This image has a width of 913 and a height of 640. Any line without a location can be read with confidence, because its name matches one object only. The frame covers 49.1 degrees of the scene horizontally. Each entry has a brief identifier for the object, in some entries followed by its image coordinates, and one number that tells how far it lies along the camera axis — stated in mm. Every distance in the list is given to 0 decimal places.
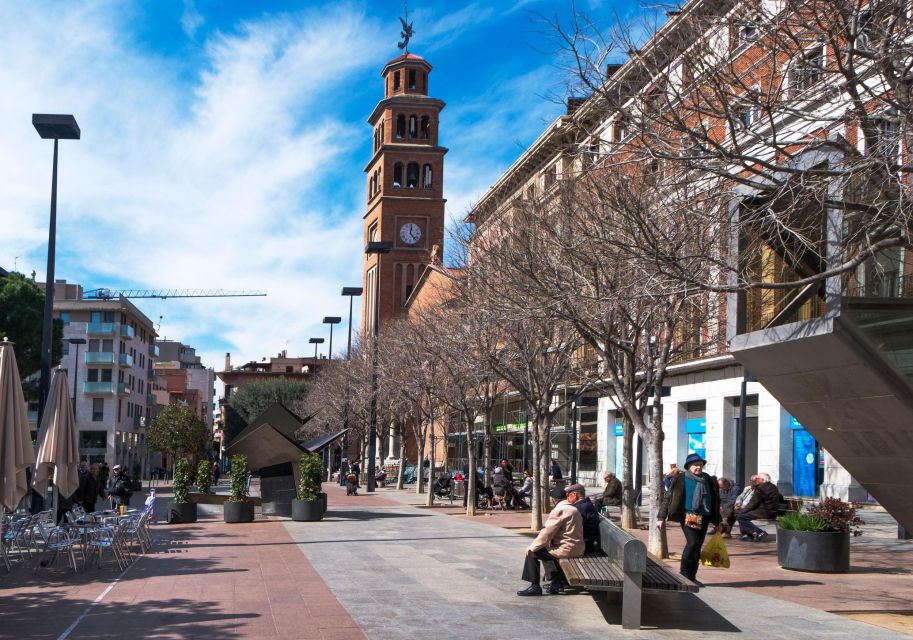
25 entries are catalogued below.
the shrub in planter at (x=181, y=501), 22766
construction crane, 108888
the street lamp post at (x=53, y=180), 20516
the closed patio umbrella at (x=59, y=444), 17000
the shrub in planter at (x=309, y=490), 23266
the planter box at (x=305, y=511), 23344
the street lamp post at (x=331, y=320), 67188
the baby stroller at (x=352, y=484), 38969
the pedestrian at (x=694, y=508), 11703
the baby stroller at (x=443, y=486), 35844
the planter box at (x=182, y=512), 22766
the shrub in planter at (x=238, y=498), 22750
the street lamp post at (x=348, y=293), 51562
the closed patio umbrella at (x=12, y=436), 12430
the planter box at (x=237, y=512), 22797
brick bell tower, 89562
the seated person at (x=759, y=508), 18906
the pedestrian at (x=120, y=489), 22297
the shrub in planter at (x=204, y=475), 27078
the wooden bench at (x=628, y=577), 9328
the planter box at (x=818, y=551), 13648
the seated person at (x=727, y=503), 19562
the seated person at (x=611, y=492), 24000
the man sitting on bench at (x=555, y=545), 11328
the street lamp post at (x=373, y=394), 41500
